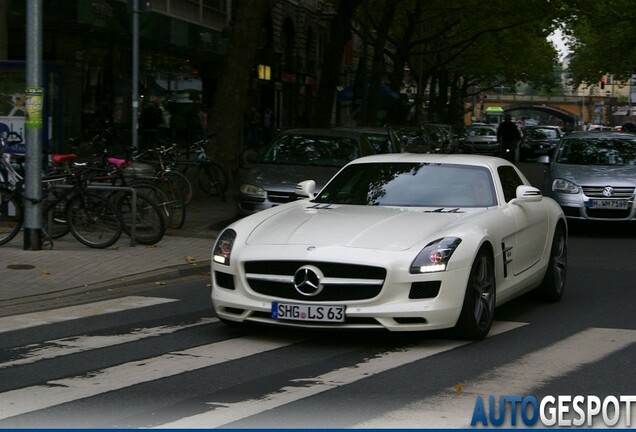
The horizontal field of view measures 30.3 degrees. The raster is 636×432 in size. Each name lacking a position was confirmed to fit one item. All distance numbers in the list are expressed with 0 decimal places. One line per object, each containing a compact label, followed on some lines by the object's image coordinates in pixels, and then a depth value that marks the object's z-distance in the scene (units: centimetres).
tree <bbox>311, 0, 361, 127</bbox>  3114
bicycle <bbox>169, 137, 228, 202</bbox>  2111
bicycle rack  1395
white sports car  830
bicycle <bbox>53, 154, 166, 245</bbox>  1445
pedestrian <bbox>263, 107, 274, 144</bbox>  4451
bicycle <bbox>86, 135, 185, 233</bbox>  1538
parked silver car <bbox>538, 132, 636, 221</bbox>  1755
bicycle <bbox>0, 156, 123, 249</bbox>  1400
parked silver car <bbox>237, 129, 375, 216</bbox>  1667
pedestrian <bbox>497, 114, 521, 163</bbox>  3556
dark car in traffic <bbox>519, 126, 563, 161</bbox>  5062
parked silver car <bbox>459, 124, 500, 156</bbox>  5819
